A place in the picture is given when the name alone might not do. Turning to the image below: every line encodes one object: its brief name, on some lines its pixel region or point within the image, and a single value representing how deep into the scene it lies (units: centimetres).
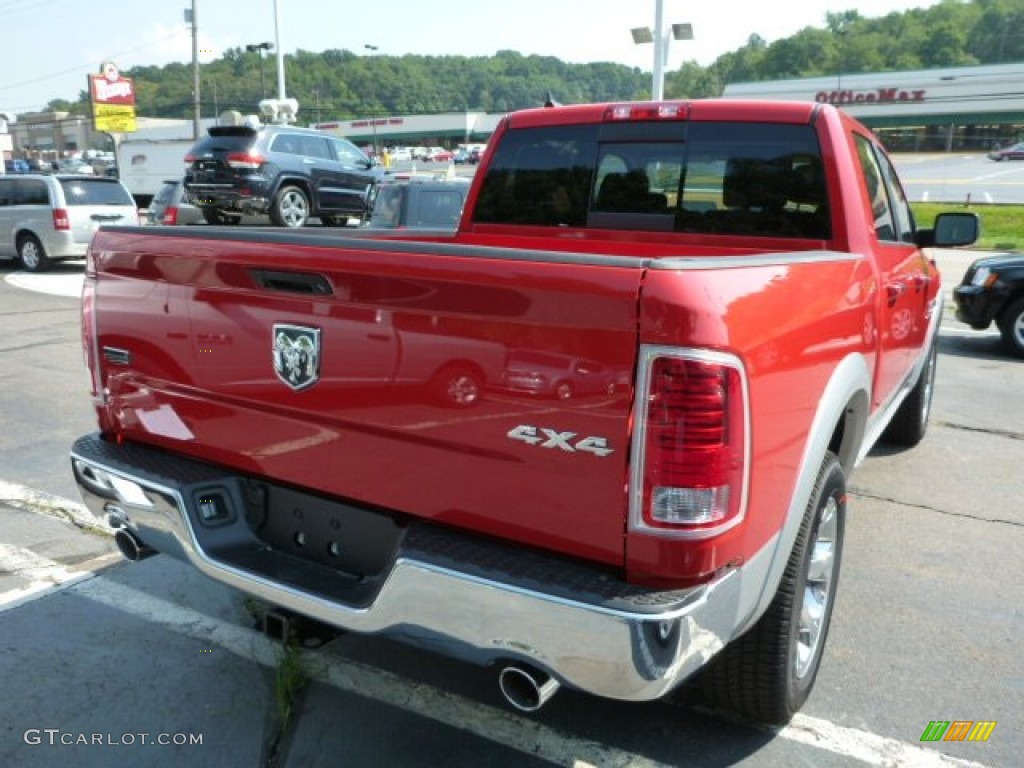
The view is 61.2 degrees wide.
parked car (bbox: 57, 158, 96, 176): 6450
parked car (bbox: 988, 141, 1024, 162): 5441
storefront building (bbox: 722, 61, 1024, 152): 6581
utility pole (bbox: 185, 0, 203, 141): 3671
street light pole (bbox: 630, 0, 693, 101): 1850
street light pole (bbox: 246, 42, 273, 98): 3450
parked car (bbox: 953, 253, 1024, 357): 855
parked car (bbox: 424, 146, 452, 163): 7660
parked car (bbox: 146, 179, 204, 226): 1662
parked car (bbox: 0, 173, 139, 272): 1474
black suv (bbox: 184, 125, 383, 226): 1502
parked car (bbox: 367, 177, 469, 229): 1041
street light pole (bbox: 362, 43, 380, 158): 9965
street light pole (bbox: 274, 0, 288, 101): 2933
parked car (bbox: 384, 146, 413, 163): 8155
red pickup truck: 192
